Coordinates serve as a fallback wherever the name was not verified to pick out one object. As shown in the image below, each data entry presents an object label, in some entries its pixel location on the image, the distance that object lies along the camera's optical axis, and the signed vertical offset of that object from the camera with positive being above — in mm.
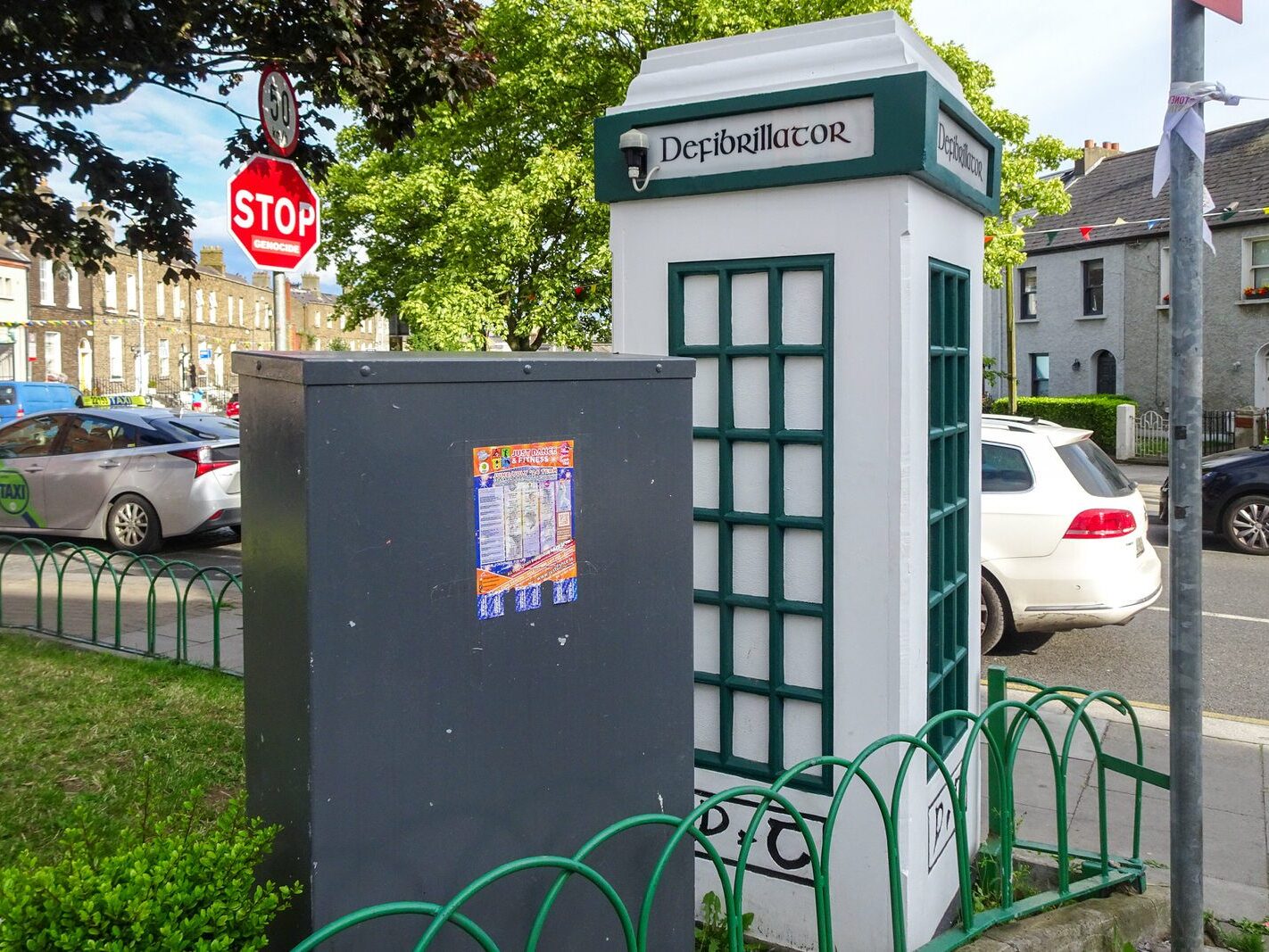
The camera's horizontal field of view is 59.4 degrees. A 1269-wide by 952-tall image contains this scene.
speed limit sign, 6258 +1819
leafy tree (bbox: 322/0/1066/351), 21188 +4927
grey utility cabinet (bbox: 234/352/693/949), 2043 -399
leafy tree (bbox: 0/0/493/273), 7406 +2538
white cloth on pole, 3359 +947
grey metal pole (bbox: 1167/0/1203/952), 3416 -251
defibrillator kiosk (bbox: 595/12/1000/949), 3408 +143
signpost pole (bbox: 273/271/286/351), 6004 +643
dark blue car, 12734 -921
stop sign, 5984 +1196
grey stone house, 28047 +3727
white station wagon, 7965 -878
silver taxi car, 11742 -497
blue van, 30641 +956
